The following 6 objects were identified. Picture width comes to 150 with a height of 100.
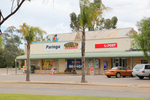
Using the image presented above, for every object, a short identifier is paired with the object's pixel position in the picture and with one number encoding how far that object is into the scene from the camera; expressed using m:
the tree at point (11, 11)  9.56
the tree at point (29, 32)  26.89
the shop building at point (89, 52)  38.25
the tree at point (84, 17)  22.53
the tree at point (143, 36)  28.33
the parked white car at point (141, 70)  27.28
